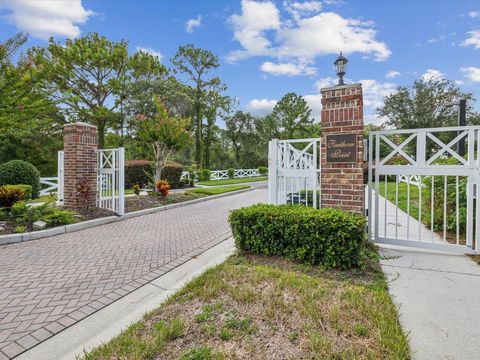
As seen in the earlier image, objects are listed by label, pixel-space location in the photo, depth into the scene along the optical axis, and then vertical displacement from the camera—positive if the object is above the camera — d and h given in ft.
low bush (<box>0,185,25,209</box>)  21.33 -1.93
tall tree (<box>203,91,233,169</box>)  96.32 +24.11
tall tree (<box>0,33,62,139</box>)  17.63 +5.88
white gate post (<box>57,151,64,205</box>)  28.73 -0.60
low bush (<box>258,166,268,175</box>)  107.86 +1.18
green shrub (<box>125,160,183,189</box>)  51.42 -0.05
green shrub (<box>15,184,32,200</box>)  28.75 -2.08
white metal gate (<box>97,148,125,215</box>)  24.36 -0.77
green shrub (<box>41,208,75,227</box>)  19.52 -3.40
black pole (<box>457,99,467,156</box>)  23.21 +5.24
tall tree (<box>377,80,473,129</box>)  87.81 +23.86
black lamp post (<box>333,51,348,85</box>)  14.60 +5.93
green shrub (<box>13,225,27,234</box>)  17.65 -3.84
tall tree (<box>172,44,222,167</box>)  89.66 +36.59
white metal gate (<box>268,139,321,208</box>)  16.24 +0.24
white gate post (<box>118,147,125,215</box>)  24.13 -0.77
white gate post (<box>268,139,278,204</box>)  16.84 +0.06
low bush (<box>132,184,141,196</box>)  35.22 -2.18
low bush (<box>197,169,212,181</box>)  72.14 -0.60
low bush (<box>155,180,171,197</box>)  32.91 -1.90
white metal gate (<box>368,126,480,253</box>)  12.63 -1.02
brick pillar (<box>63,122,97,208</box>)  23.52 +1.15
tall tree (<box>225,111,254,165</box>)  118.42 +20.81
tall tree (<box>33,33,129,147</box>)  59.31 +24.03
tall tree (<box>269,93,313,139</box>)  113.80 +24.94
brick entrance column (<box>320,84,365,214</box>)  13.30 +1.32
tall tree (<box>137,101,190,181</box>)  37.55 +5.38
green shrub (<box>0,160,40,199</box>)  31.64 -0.18
